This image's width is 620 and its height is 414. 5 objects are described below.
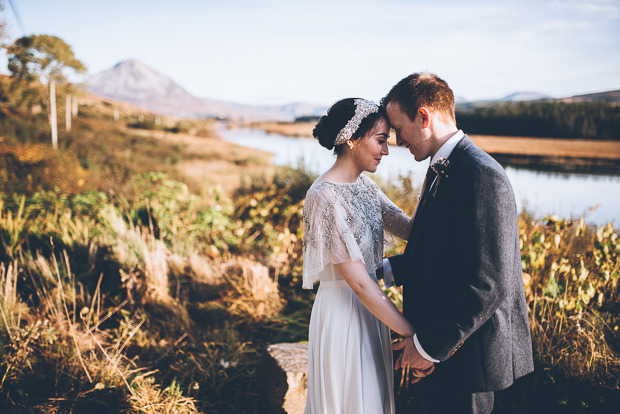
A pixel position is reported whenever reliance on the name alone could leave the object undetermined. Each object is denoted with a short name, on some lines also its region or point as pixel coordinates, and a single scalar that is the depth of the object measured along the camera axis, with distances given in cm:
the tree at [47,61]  2437
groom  146
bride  184
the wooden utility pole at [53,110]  2231
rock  264
